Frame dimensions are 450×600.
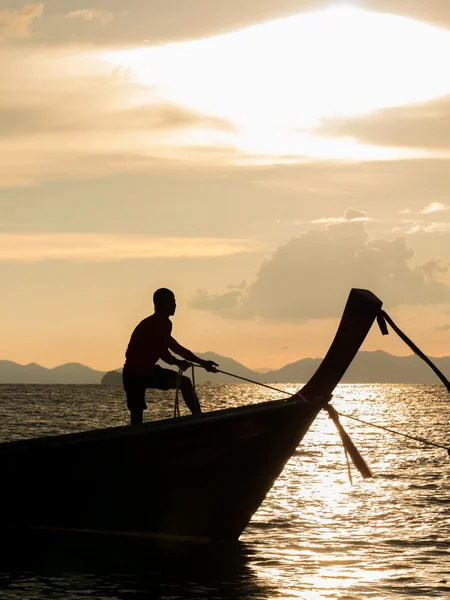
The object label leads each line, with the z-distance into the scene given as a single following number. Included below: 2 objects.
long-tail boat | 15.15
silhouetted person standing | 15.58
